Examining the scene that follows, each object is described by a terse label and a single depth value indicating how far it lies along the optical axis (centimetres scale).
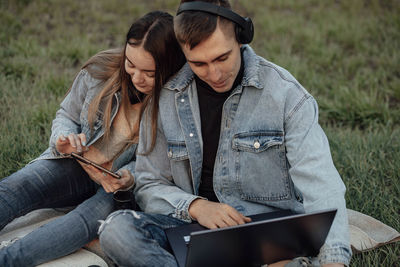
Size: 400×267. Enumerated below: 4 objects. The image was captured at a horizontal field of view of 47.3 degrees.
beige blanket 243
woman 240
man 208
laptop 174
